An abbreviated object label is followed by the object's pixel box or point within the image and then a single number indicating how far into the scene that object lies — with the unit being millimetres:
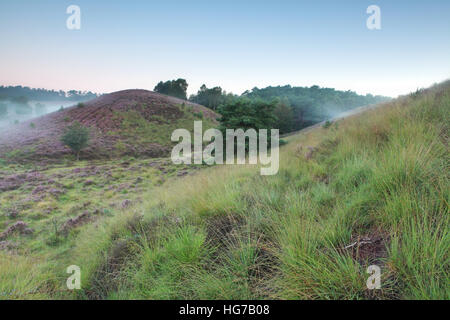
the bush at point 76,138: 22594
